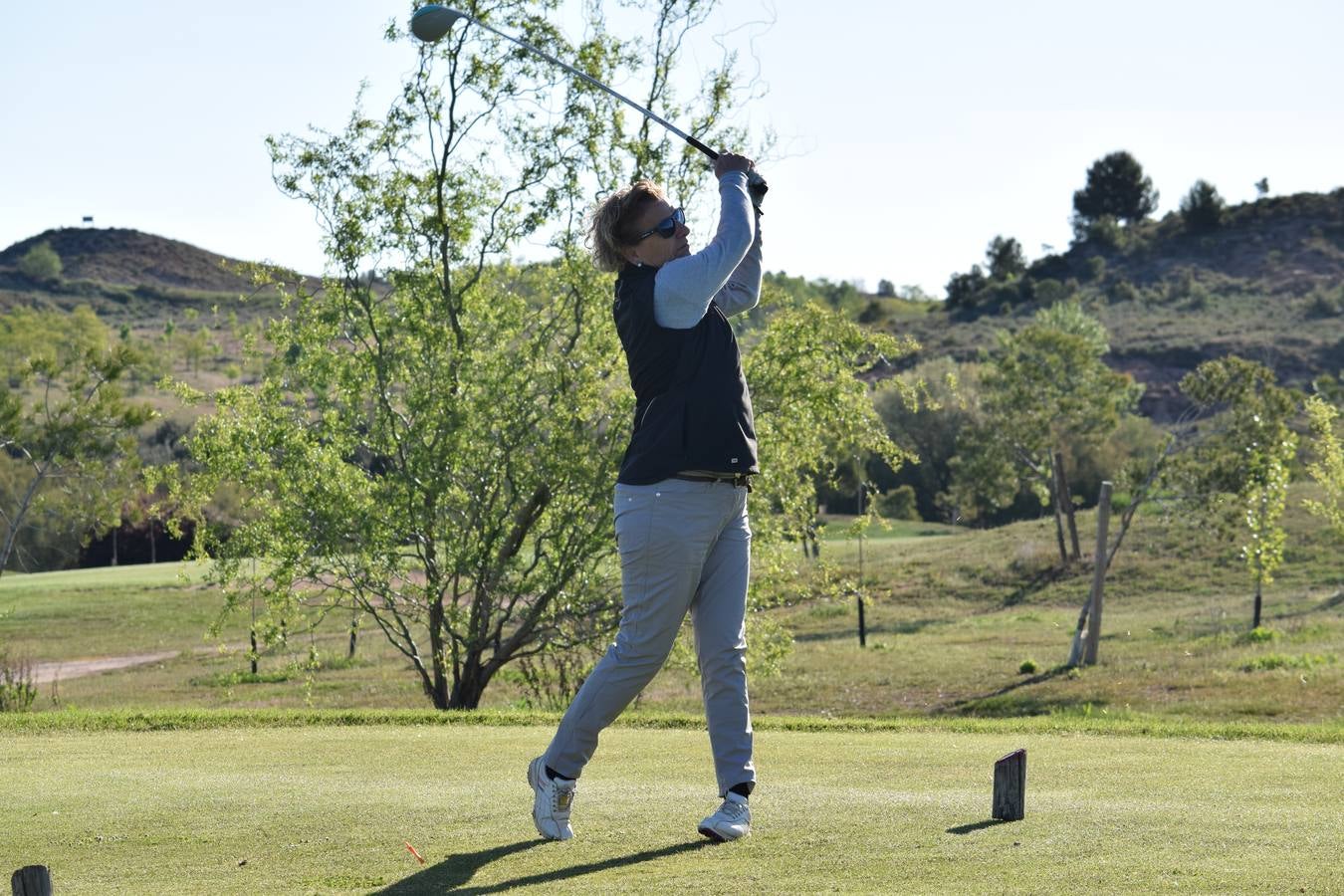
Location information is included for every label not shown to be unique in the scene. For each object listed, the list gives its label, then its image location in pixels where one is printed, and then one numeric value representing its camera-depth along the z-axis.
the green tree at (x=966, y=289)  137.88
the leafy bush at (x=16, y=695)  19.27
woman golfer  5.61
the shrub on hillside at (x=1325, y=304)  115.31
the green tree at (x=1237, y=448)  38.38
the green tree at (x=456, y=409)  18.45
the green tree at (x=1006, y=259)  143.25
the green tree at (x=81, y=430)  50.22
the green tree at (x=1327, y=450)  31.53
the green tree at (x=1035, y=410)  54.75
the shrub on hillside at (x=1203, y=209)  141.12
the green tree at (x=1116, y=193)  146.75
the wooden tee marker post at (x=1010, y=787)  5.63
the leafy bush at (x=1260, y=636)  34.66
